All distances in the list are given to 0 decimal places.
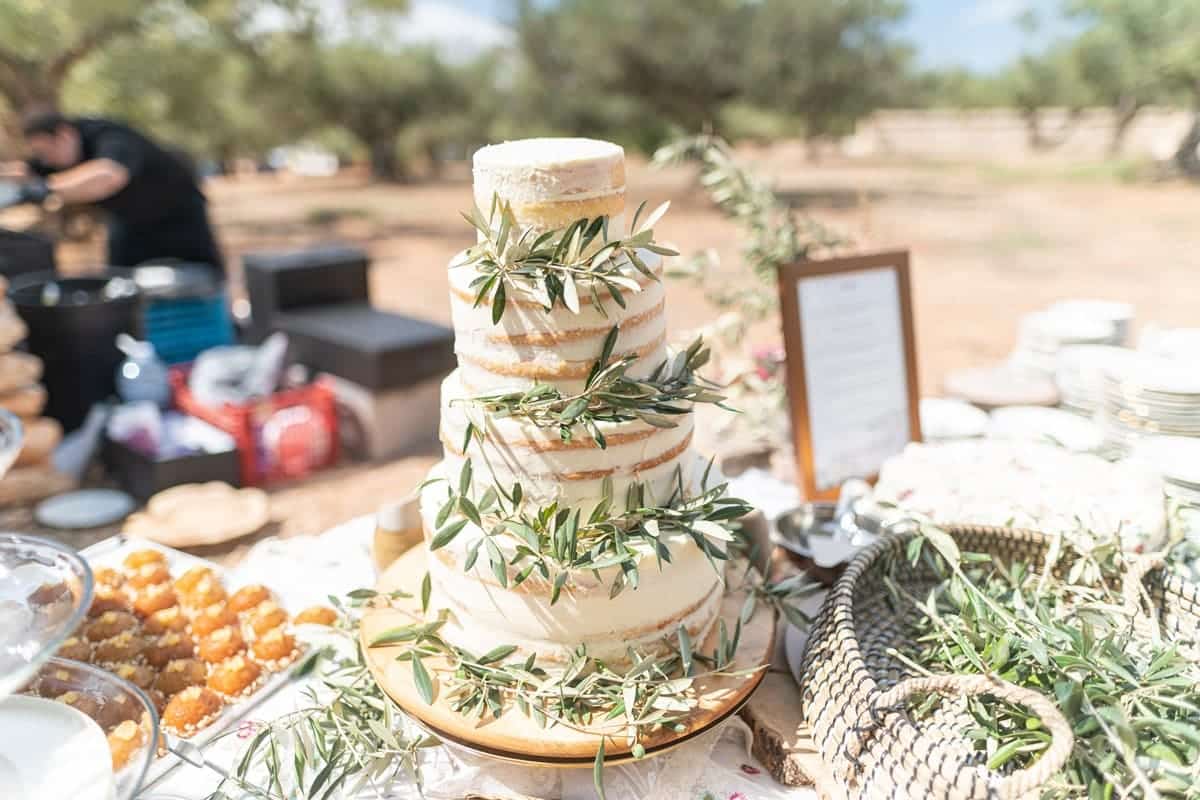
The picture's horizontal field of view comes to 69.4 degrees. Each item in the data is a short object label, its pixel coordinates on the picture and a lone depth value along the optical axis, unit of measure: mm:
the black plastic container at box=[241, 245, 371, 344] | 5312
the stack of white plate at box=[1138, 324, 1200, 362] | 2585
